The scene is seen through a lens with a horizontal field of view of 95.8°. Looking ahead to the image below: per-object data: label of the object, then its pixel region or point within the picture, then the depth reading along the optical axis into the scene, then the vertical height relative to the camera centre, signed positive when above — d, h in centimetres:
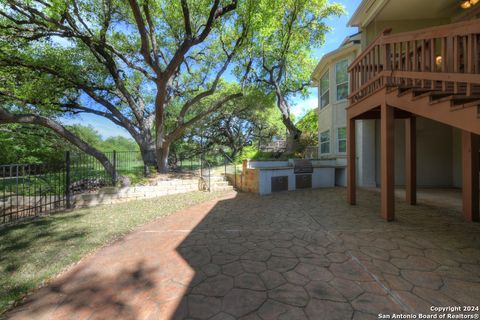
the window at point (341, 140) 934 +96
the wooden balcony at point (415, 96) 275 +116
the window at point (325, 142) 1047 +100
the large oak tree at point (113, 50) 850 +540
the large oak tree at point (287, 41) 1106 +677
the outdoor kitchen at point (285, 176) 822 -57
